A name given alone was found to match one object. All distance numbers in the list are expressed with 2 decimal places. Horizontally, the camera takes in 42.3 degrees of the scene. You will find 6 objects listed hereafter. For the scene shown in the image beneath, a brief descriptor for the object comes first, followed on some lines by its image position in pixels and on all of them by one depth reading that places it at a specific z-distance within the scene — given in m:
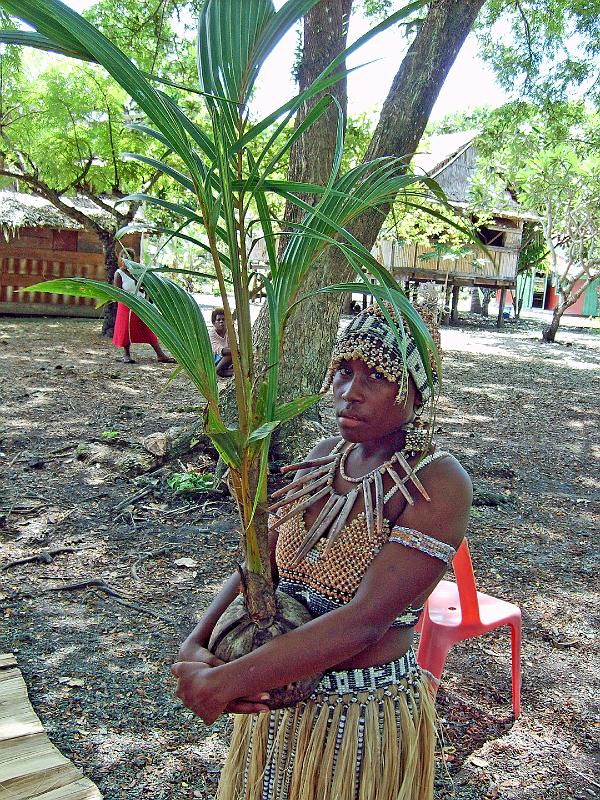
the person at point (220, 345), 7.60
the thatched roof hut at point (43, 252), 16.62
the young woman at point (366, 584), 1.61
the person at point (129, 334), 11.31
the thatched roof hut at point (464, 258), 23.66
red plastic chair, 2.91
